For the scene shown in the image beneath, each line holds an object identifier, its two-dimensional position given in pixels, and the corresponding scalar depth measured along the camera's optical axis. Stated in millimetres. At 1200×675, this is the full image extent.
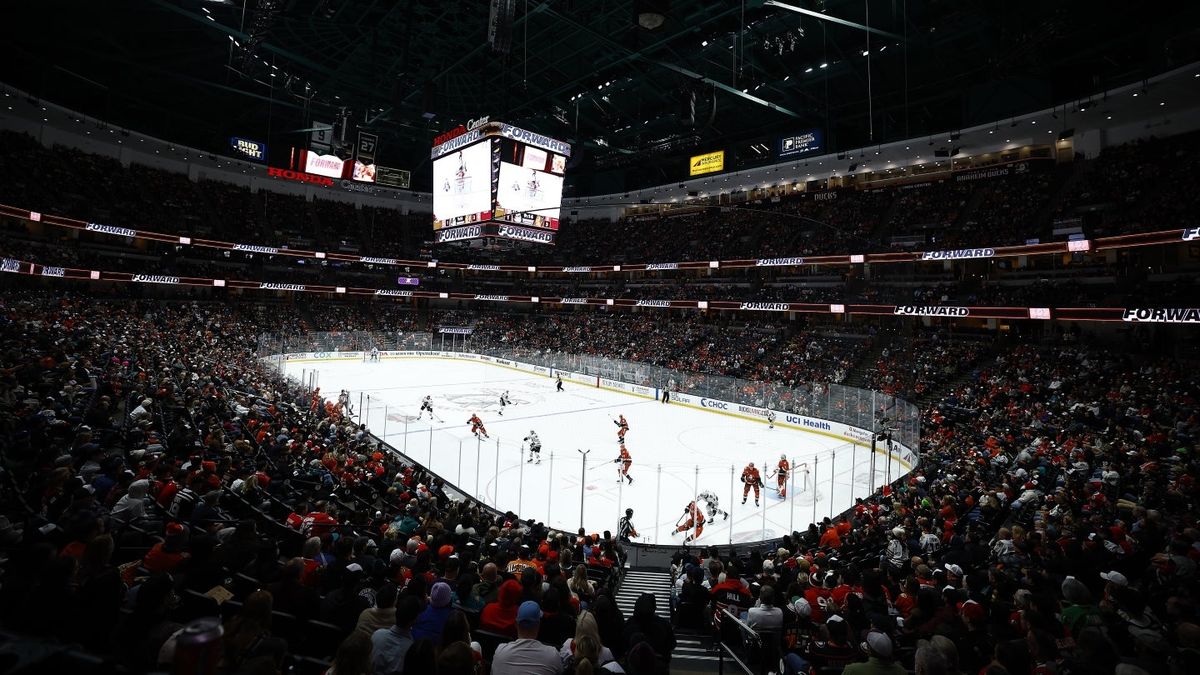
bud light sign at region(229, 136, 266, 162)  39500
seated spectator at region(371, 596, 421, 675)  3305
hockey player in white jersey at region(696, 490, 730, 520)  12612
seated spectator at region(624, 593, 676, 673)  4340
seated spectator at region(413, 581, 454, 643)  3738
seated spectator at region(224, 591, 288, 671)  2736
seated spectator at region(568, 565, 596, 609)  5938
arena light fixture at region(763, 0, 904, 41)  19484
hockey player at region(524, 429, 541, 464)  16750
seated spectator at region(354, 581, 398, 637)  3697
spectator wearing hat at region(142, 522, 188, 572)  4465
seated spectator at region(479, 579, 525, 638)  4469
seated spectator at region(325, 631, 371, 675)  2713
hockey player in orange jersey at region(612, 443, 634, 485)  15791
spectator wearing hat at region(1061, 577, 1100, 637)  4785
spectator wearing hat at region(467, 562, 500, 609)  5156
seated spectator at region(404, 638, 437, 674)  2783
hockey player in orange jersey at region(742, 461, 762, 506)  14227
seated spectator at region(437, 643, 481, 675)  2643
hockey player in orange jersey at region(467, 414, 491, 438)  19406
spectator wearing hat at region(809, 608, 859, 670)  4535
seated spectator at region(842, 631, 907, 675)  3447
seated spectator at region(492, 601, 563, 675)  3184
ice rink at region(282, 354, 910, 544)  13945
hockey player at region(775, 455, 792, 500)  14820
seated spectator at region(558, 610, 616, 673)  3453
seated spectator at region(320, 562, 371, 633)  4090
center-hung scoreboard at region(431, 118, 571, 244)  26344
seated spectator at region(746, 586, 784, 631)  5480
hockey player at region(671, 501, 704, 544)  11775
